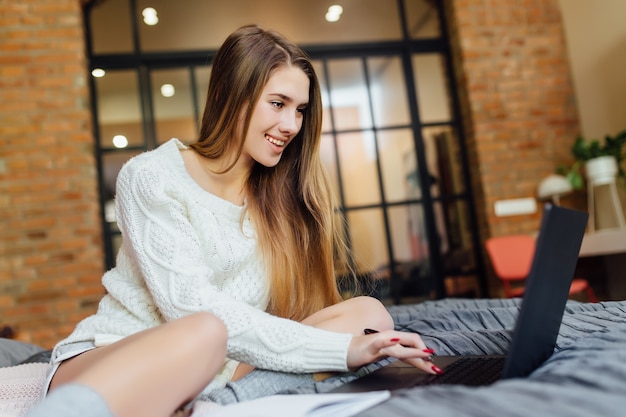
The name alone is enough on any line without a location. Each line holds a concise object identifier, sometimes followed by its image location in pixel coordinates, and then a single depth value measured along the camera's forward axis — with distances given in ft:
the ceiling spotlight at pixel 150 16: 14.08
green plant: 12.65
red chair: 12.84
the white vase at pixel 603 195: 12.60
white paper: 2.47
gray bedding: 2.15
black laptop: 2.49
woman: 3.60
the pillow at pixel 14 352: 6.10
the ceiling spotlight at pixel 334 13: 14.96
